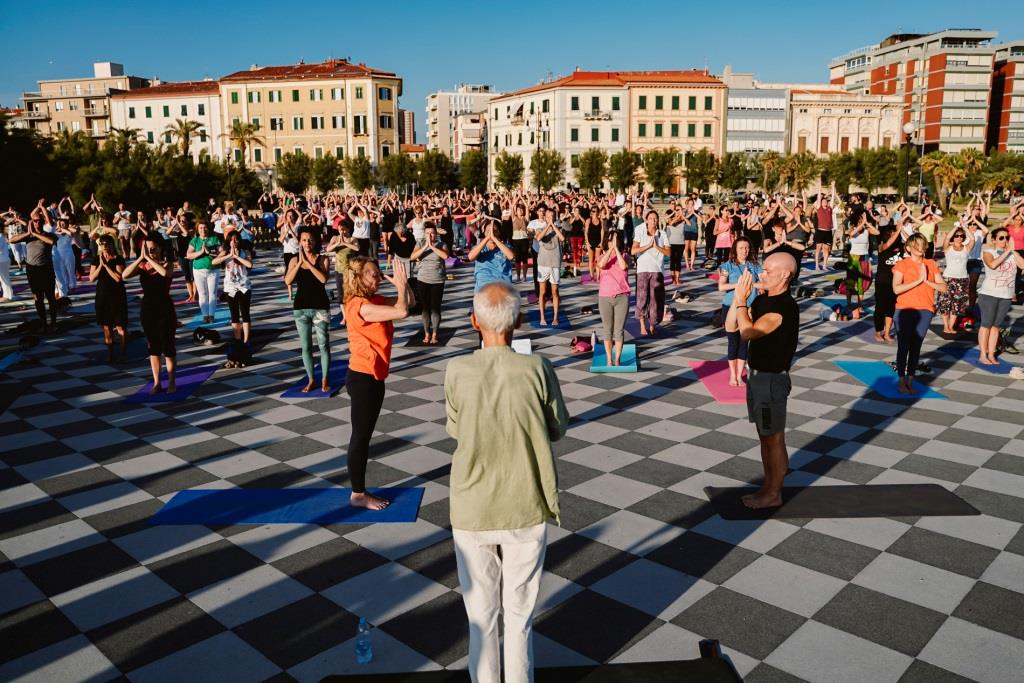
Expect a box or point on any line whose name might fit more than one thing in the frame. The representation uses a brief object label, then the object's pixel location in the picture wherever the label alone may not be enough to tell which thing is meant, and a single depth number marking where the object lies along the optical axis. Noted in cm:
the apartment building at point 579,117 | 8062
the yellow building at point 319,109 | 7981
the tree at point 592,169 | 7438
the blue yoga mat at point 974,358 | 1036
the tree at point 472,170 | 8575
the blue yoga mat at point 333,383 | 931
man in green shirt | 316
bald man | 546
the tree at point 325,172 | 7306
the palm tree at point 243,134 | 7812
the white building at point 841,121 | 9156
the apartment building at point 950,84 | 9475
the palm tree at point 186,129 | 7138
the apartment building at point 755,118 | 8650
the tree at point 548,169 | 7106
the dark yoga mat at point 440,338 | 1236
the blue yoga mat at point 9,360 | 1109
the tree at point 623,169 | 7406
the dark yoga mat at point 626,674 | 354
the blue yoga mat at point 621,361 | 1031
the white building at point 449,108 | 14800
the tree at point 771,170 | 8181
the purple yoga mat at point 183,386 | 921
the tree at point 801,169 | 8156
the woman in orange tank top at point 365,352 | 578
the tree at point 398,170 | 7688
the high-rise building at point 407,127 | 14300
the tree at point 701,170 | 7631
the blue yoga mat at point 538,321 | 1362
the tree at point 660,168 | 7419
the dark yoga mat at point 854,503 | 576
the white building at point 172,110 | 8381
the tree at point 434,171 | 7738
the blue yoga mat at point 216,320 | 1401
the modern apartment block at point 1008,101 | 9437
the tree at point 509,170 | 7538
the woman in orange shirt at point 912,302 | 895
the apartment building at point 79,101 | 9362
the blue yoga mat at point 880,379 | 912
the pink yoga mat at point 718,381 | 905
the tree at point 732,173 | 7894
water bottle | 392
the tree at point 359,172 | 7512
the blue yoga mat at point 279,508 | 576
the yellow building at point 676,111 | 8144
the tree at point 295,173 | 7338
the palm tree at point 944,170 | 4966
